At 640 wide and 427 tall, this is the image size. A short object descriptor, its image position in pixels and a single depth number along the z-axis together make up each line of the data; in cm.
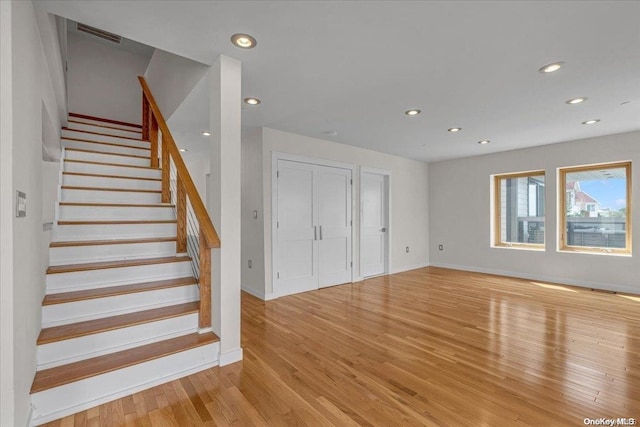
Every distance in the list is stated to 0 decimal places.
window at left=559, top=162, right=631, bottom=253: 465
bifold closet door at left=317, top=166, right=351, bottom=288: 486
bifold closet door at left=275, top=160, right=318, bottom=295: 438
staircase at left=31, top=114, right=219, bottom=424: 188
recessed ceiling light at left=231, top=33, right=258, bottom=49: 209
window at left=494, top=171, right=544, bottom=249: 549
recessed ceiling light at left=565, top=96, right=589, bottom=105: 317
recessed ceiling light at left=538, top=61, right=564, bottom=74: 245
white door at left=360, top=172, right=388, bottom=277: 555
